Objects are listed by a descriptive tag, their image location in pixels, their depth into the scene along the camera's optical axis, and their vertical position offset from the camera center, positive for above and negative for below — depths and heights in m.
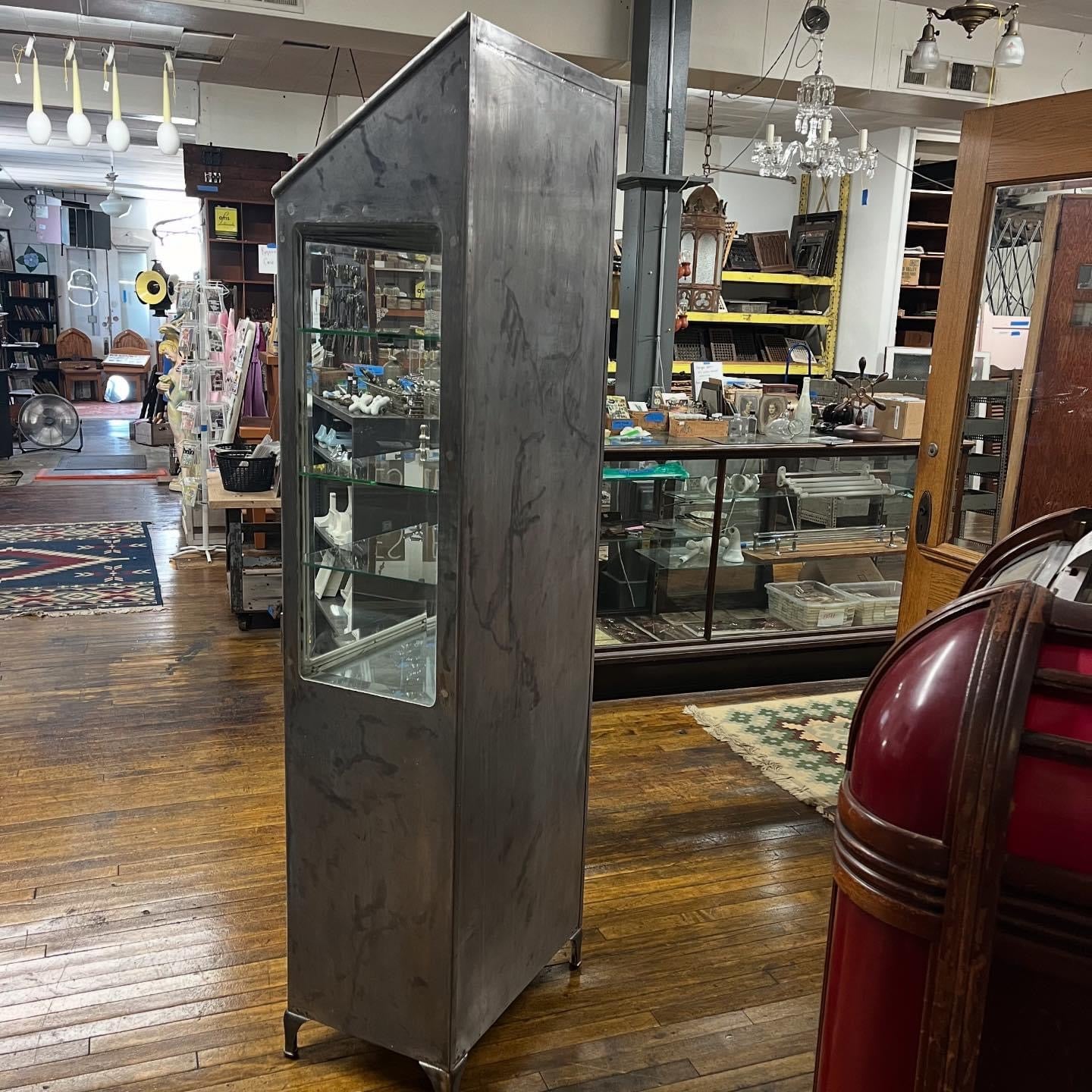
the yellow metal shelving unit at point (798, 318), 9.38 +0.12
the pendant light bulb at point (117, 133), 6.81 +1.09
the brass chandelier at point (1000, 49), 5.76 +1.58
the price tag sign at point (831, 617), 4.73 -1.26
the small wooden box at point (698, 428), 4.45 -0.42
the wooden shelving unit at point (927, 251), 9.76 +0.80
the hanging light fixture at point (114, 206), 12.10 +1.11
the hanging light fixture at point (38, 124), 6.66 +1.10
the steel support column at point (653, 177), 5.45 +0.75
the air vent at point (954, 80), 7.07 +1.74
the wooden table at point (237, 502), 5.12 -0.93
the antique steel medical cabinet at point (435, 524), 1.78 -0.39
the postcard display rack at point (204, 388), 6.40 -0.52
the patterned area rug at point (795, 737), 3.57 -1.51
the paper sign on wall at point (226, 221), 10.10 +0.82
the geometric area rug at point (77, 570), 5.47 -1.55
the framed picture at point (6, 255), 16.44 +0.68
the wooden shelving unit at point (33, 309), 17.92 -0.16
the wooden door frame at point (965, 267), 2.64 +0.20
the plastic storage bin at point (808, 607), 4.70 -1.21
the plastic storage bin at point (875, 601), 4.82 -1.20
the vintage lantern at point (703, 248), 6.03 +0.46
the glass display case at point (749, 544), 4.43 -0.93
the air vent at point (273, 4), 5.48 +1.58
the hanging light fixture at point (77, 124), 6.58 +1.10
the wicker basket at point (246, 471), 5.24 -0.80
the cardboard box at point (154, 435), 11.83 -1.45
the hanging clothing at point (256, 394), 6.81 -0.55
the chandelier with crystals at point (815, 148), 5.43 +1.01
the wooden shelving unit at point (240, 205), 9.91 +0.99
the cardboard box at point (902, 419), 4.73 -0.37
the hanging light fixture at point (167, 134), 6.77 +1.10
